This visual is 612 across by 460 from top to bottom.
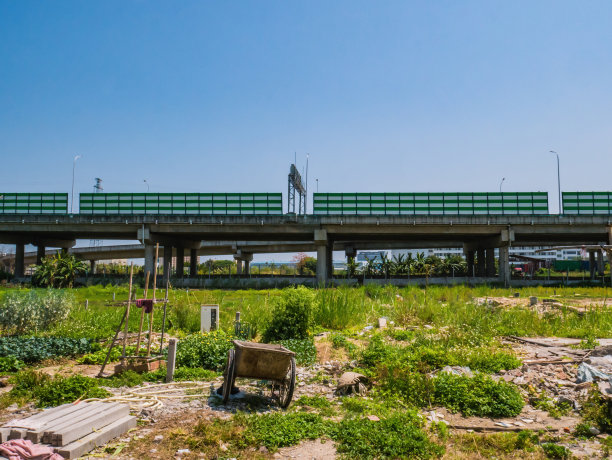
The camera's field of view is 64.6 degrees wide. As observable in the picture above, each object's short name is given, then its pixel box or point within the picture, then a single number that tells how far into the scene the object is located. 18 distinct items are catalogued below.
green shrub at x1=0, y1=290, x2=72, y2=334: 14.51
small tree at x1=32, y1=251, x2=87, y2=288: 39.09
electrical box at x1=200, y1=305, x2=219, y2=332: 13.68
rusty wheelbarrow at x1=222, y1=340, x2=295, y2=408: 7.77
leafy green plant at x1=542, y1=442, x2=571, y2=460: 6.02
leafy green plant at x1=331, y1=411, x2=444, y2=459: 6.00
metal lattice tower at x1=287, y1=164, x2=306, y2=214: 45.26
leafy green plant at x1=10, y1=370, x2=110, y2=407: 7.84
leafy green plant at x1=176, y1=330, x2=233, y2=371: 10.56
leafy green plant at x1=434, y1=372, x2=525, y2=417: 7.70
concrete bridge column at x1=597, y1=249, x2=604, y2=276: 55.69
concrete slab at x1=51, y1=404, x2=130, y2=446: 5.76
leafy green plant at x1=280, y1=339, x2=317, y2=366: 10.77
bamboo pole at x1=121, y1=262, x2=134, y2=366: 9.96
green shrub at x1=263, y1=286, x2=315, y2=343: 13.42
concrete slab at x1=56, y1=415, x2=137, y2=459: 5.64
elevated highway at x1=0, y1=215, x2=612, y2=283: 39.94
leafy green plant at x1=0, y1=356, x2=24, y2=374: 10.45
